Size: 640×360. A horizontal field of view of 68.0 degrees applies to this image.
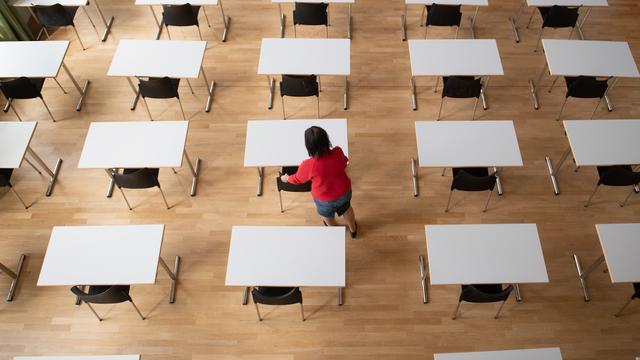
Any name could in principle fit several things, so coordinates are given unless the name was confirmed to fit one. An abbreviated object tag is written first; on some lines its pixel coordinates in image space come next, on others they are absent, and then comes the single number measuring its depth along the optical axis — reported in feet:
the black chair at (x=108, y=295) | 11.72
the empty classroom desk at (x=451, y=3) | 17.49
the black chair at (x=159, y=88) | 15.43
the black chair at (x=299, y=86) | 15.23
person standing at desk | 10.97
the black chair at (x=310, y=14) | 17.53
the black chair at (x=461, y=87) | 15.20
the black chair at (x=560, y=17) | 17.61
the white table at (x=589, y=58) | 15.56
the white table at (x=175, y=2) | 17.60
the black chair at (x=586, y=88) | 15.43
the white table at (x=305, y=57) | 15.61
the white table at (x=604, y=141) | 13.45
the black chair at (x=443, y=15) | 17.60
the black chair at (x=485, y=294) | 11.49
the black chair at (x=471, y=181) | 13.20
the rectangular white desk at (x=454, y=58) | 15.56
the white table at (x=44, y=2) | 17.51
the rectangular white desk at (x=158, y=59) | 15.65
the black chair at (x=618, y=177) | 13.67
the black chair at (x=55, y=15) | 17.65
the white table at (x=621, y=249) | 11.48
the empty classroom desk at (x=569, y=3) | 17.66
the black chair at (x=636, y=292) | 12.18
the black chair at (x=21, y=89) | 15.52
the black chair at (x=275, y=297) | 11.58
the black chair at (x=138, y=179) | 13.57
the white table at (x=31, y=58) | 15.72
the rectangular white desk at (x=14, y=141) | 13.85
